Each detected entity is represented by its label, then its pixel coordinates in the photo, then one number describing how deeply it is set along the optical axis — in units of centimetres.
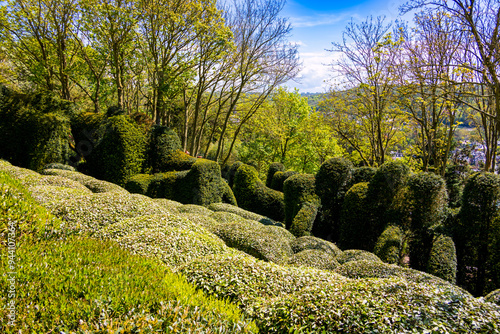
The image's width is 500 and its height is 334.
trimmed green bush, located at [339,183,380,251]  1021
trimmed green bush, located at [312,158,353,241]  1184
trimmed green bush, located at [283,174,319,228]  1197
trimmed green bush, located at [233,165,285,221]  1591
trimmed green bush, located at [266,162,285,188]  1950
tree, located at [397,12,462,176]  1095
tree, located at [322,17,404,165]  1346
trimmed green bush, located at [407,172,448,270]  893
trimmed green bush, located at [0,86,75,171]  1215
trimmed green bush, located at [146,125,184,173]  1398
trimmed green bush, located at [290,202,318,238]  1099
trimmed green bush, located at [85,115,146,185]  1280
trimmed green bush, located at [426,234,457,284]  764
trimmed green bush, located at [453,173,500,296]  787
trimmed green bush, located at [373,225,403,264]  864
